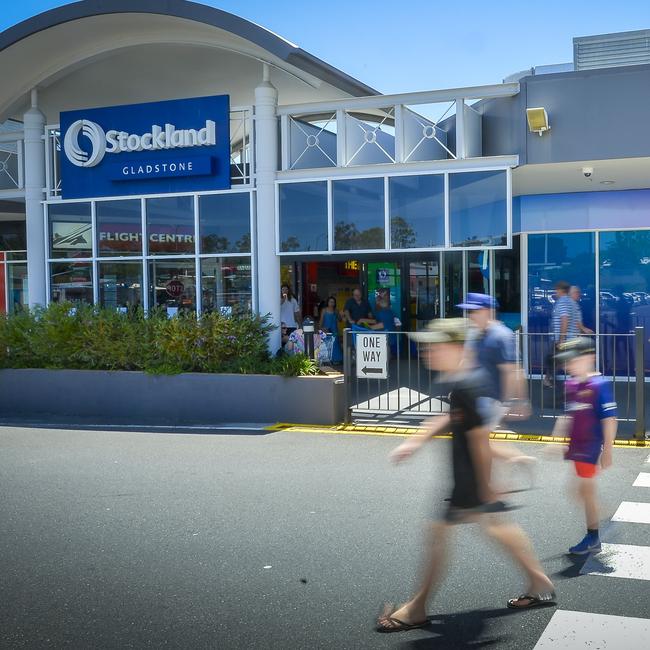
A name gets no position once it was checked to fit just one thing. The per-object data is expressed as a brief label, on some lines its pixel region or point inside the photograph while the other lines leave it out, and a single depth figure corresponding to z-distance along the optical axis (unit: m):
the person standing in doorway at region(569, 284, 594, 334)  12.58
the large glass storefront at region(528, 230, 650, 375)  14.66
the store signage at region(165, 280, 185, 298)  13.95
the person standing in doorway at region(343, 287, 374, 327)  16.41
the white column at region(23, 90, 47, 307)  14.67
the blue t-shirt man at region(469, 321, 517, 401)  5.31
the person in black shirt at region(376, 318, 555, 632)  4.66
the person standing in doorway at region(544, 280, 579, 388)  12.47
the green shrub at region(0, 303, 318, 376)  12.35
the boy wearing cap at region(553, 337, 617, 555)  5.72
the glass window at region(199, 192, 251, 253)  13.41
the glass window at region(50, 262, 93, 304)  14.60
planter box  11.59
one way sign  11.03
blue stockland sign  13.45
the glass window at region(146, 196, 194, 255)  13.76
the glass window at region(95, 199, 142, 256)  14.15
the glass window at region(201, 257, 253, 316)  13.48
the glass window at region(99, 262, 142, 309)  14.20
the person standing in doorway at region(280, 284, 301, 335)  15.52
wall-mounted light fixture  11.47
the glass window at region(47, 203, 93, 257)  14.51
